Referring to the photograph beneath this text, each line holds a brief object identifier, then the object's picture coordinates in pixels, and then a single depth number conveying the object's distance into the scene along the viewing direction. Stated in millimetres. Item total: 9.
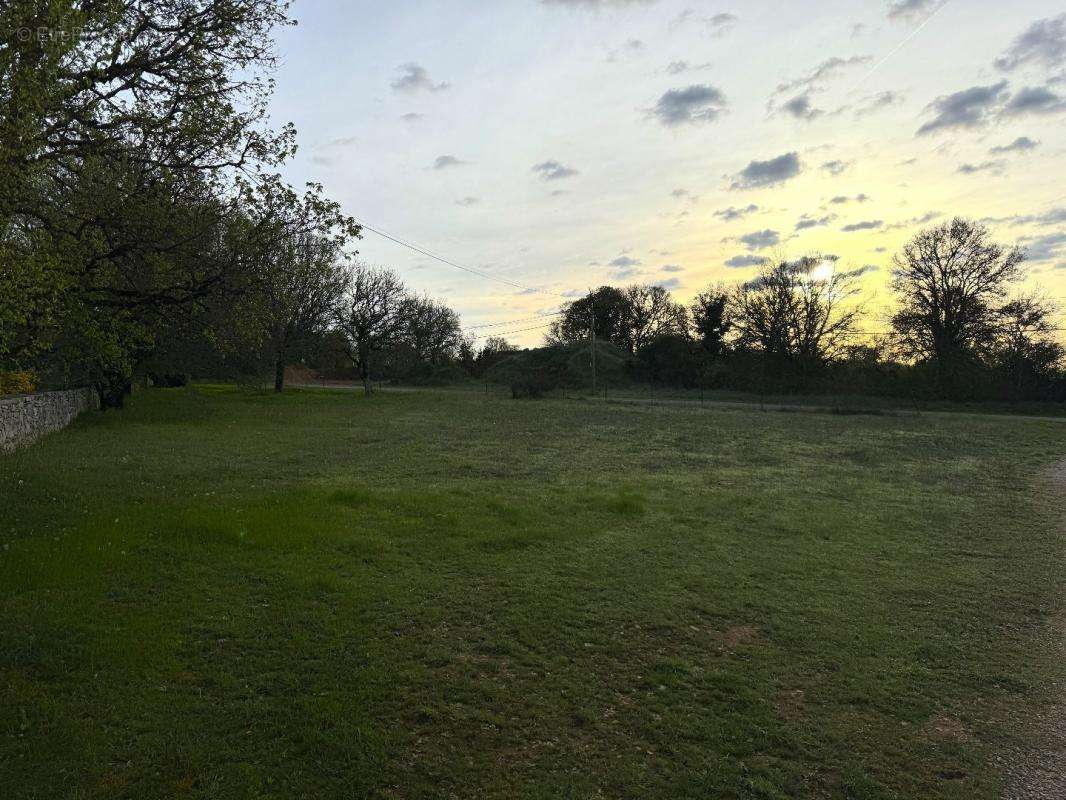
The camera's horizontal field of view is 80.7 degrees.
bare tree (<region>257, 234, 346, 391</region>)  43375
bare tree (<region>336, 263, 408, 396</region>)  54312
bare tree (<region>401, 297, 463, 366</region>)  61531
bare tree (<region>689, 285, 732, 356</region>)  62844
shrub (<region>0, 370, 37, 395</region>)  29588
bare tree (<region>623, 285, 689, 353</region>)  80500
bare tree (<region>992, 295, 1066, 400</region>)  39062
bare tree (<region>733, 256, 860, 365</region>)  55750
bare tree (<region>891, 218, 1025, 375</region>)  43406
